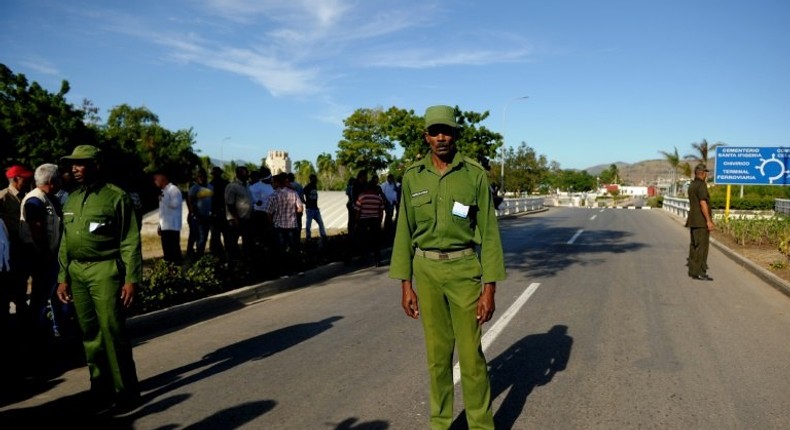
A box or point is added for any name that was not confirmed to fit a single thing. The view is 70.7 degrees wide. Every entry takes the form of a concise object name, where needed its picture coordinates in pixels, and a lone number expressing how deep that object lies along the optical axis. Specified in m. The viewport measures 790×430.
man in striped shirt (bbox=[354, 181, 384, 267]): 11.41
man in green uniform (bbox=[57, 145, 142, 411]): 4.07
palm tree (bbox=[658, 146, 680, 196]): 60.70
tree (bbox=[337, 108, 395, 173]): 68.12
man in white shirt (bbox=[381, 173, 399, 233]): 15.46
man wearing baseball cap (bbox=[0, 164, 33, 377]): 5.25
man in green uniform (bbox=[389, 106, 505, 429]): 3.32
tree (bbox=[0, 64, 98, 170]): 25.73
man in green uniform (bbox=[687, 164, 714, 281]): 9.79
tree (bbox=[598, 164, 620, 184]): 154.75
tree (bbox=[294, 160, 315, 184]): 60.69
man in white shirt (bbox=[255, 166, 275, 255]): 11.83
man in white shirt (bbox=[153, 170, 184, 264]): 9.10
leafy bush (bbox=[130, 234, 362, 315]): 7.00
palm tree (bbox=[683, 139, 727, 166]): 54.47
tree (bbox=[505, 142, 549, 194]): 59.62
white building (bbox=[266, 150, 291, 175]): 81.51
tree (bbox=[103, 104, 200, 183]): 46.59
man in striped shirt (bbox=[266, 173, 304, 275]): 10.12
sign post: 21.61
